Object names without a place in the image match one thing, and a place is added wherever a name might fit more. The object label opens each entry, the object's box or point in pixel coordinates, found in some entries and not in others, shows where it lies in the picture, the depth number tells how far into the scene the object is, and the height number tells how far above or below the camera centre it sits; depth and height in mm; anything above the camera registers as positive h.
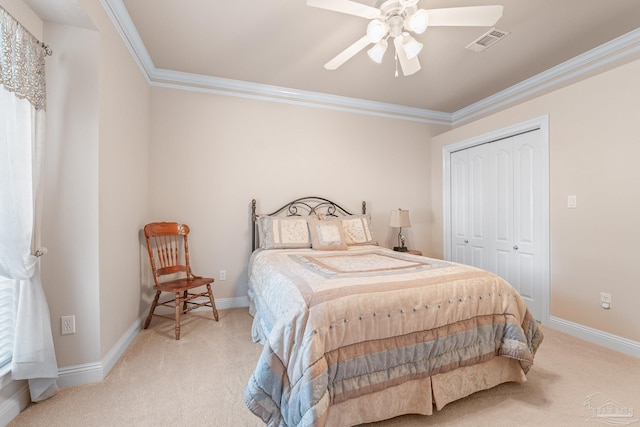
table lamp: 3666 -100
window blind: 1535 -594
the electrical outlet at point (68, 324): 1775 -710
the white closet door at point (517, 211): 2959 +8
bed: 1274 -681
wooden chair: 2613 -524
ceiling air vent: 2412 +1579
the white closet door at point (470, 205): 3576 +93
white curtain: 1441 +102
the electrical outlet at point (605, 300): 2363 -774
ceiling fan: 1652 +1220
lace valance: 1412 +840
